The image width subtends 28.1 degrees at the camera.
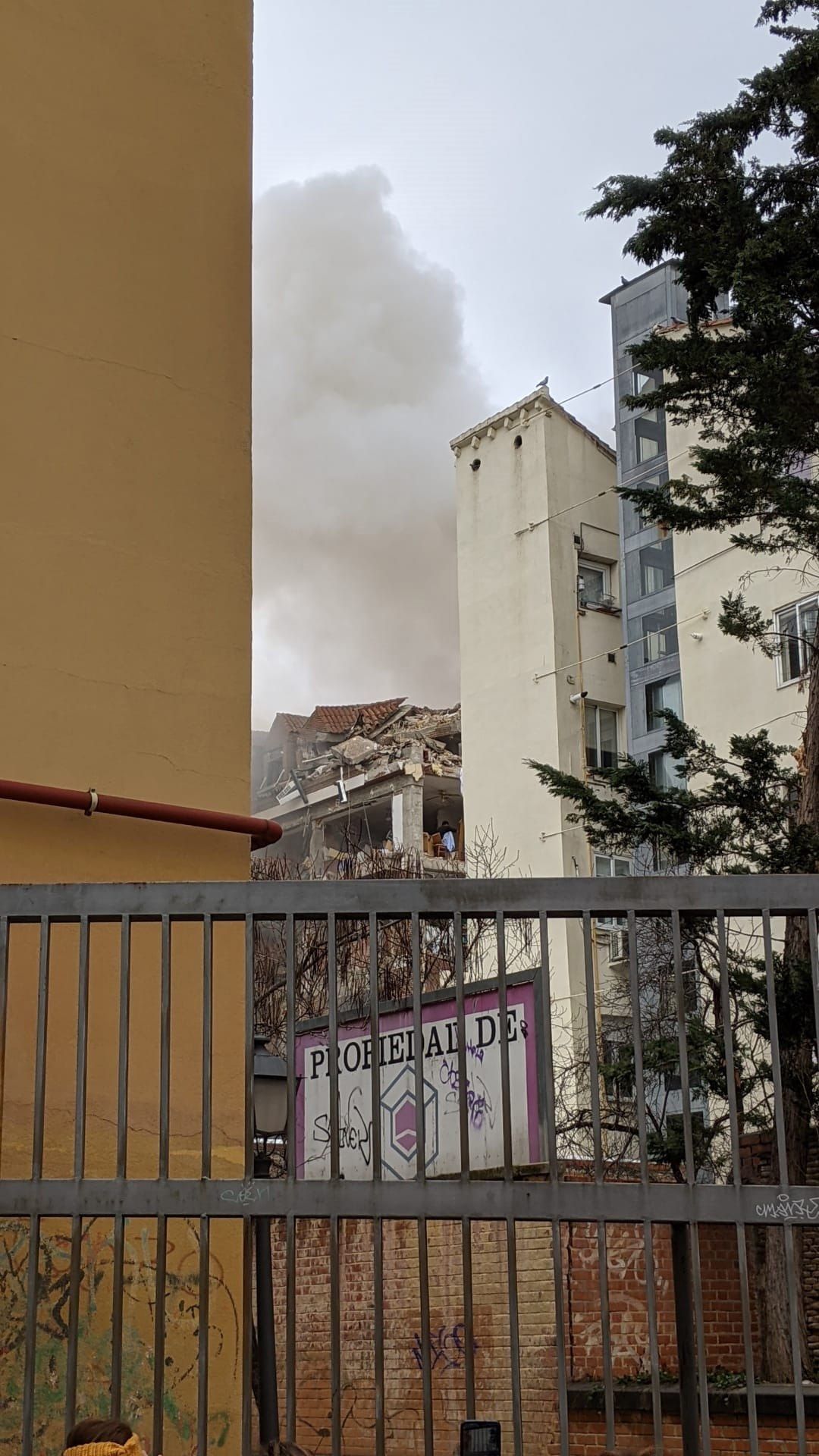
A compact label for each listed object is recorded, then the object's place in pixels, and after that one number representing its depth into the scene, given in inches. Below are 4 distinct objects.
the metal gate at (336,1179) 222.8
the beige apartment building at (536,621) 1499.8
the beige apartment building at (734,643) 1176.2
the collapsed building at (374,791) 1833.2
